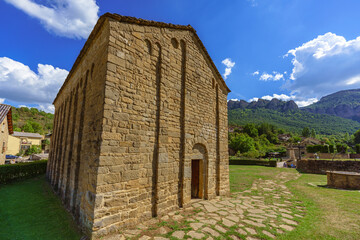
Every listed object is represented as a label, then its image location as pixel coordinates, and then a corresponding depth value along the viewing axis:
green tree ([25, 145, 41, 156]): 43.78
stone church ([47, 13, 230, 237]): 4.35
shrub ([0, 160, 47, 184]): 12.05
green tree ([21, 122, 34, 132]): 62.38
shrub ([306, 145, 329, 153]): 37.35
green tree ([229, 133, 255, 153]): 40.53
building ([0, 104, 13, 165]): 16.47
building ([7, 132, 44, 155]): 36.12
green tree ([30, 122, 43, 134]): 67.53
